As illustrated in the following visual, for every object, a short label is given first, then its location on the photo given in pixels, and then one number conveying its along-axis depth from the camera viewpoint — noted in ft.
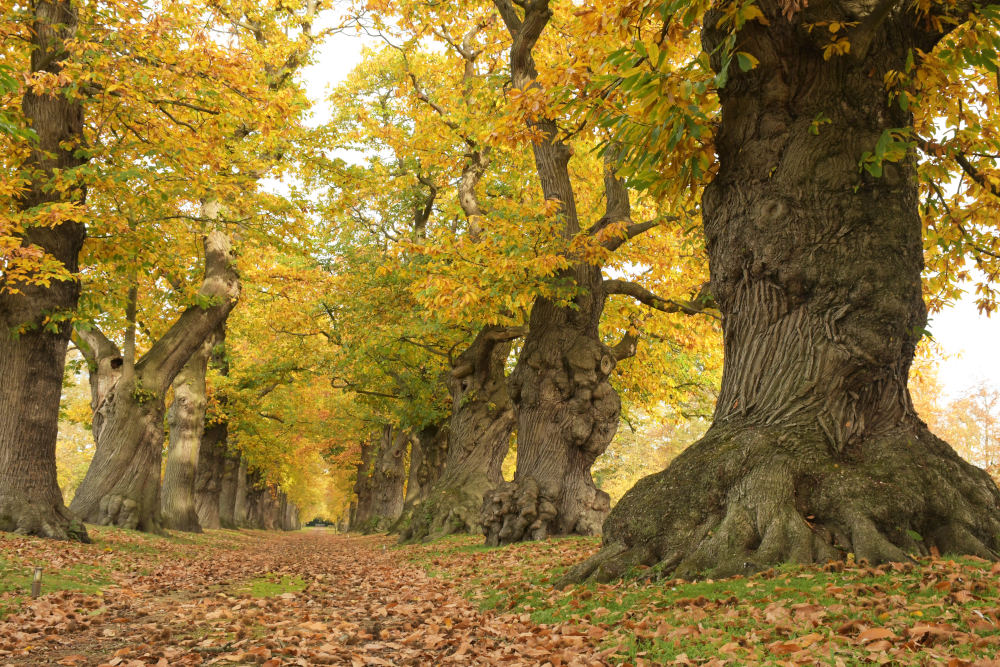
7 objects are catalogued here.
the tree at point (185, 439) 63.36
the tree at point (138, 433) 48.47
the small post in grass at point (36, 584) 20.10
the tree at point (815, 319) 17.95
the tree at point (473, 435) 53.01
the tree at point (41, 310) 33.45
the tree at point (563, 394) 39.60
